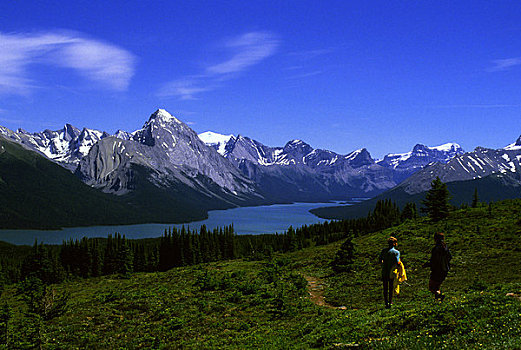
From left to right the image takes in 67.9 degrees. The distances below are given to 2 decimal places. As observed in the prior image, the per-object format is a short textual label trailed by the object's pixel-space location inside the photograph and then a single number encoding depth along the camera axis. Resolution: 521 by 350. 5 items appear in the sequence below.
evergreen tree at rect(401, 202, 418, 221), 120.05
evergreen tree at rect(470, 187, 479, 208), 101.93
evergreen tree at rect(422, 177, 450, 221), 83.88
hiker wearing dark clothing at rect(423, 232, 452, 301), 20.42
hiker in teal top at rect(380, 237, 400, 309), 21.34
